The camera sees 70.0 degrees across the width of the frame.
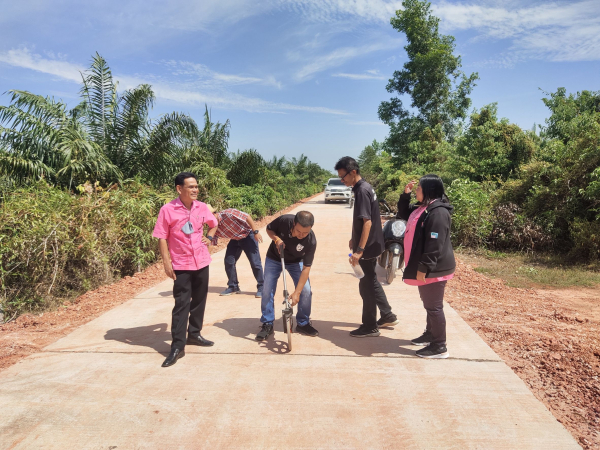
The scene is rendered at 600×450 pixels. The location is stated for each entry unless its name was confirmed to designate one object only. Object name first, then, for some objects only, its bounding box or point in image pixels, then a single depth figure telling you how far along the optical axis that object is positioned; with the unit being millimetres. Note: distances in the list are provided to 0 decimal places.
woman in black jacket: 3553
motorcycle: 6336
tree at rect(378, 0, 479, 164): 30391
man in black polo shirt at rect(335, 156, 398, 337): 4059
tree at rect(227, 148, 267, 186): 17031
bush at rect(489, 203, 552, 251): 8797
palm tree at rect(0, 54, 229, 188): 8555
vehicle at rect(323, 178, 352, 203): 25500
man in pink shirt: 3861
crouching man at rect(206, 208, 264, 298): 5645
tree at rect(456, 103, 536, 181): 13289
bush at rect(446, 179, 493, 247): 9273
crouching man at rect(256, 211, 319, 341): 4116
